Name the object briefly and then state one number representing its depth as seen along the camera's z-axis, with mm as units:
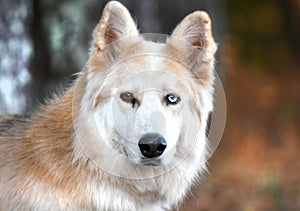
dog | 9148
